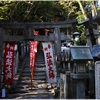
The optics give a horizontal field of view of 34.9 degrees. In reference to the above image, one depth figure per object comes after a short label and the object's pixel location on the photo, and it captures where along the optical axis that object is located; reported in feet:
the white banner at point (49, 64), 34.33
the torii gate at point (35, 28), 32.25
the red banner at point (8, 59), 33.41
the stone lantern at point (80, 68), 17.04
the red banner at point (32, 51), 38.76
